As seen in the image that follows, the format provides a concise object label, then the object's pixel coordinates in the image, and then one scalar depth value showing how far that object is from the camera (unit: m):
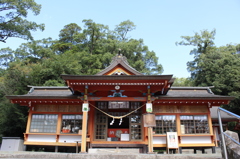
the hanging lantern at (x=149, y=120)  10.37
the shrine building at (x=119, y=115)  11.52
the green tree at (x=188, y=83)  33.51
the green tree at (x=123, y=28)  40.94
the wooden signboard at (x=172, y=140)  11.53
